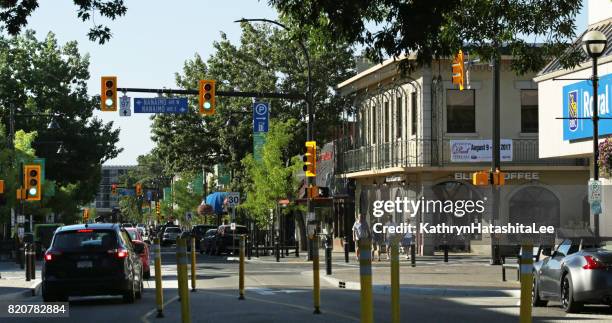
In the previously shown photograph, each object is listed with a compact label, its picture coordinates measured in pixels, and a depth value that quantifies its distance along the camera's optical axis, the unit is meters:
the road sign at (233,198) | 56.94
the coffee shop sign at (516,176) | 51.77
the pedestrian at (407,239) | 45.30
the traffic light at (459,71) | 36.62
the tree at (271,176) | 60.66
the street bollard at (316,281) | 19.31
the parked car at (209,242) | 62.88
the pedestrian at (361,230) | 44.25
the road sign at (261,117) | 46.62
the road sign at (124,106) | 42.44
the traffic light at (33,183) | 43.81
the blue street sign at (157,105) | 44.72
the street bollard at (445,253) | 42.89
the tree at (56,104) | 87.69
